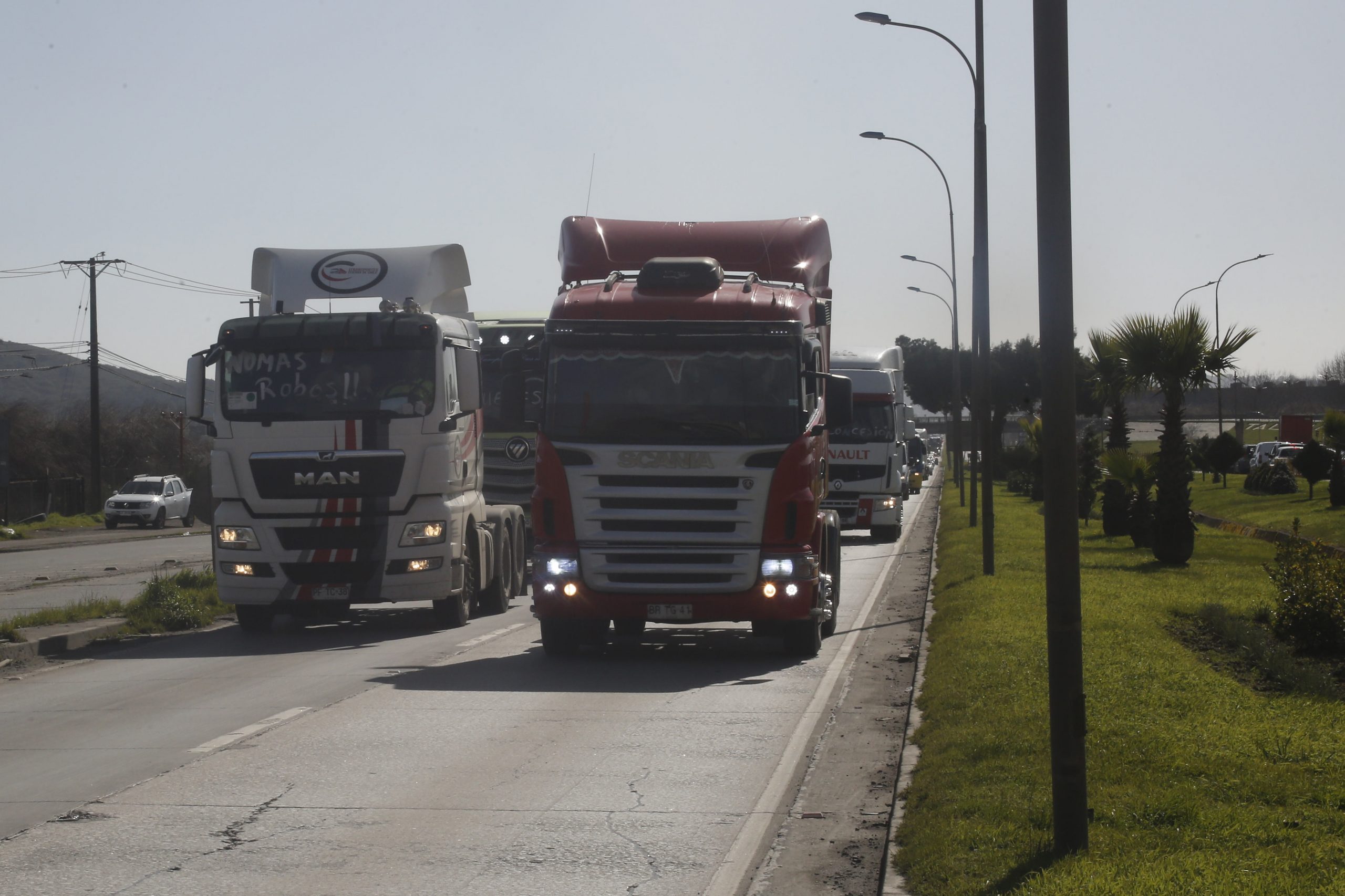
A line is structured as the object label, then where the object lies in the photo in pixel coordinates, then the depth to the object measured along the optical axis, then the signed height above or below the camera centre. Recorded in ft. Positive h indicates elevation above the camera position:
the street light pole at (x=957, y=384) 145.79 +9.32
